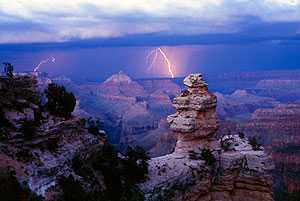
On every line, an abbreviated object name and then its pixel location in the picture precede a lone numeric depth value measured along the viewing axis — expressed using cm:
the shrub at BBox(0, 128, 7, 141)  2553
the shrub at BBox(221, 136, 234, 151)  4051
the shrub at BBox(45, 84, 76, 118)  3064
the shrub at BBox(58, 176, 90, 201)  2481
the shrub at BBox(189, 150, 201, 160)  3756
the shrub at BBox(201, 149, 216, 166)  3684
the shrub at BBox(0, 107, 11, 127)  2619
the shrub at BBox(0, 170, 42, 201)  2266
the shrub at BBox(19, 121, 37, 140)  2649
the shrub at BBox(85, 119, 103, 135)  3216
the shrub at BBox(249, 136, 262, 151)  4122
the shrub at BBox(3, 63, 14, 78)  2989
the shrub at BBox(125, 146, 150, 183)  3196
